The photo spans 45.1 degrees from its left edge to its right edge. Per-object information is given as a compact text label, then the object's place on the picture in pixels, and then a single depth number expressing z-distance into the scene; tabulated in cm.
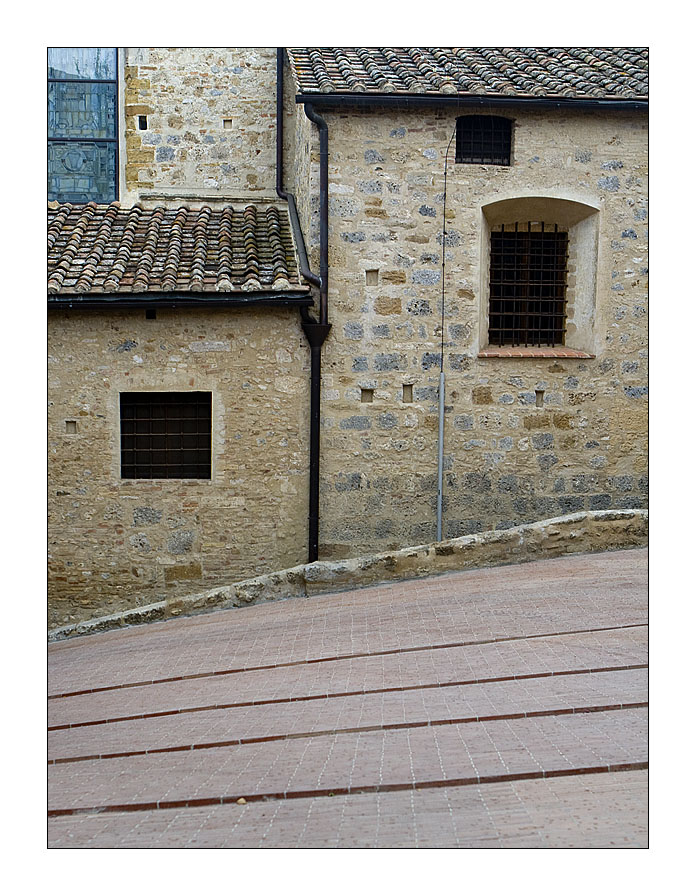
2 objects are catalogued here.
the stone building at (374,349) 950
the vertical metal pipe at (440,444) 971
